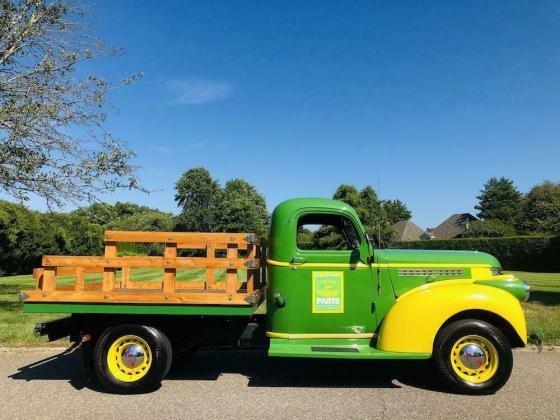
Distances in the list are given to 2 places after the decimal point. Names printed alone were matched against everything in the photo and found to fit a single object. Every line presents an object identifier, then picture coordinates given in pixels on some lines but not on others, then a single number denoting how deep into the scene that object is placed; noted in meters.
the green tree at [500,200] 71.19
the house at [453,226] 61.12
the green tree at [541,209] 52.56
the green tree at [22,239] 22.64
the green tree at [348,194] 34.46
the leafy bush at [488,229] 45.31
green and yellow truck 5.09
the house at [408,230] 58.47
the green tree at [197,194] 60.88
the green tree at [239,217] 50.19
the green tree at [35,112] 10.62
